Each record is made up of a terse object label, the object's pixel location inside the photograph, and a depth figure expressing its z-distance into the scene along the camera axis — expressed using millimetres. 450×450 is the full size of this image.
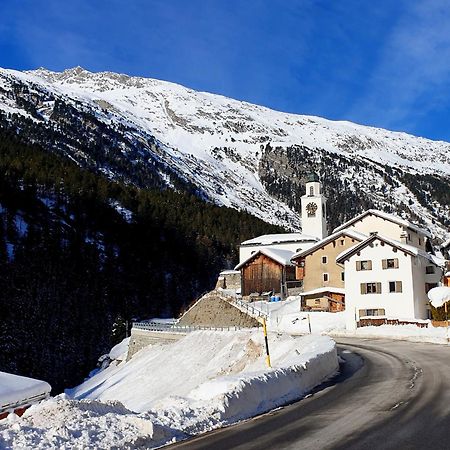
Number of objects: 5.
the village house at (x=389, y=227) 68938
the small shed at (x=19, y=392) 20156
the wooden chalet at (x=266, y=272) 80938
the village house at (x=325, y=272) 67625
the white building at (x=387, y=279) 54156
